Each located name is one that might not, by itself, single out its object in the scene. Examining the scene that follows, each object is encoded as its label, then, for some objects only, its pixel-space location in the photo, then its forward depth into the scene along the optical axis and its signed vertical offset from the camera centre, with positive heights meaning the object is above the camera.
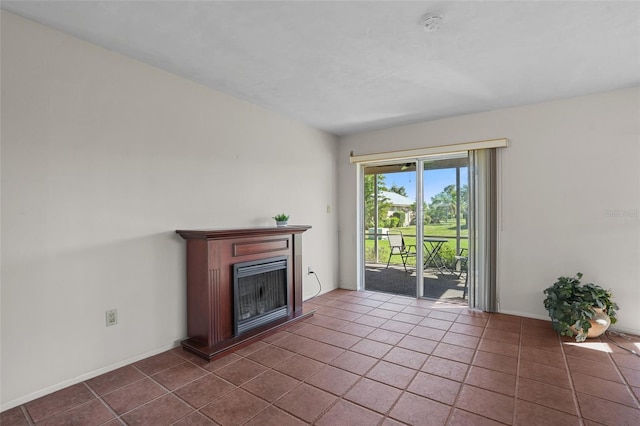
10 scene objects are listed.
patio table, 4.36 -0.60
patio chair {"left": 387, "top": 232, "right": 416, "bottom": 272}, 4.75 -0.56
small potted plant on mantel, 3.57 -0.09
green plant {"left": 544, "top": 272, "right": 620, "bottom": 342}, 2.86 -0.91
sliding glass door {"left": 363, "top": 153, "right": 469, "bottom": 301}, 4.15 -0.20
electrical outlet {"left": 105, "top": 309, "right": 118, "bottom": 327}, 2.37 -0.79
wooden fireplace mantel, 2.65 -0.65
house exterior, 4.54 +0.10
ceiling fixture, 1.91 +1.20
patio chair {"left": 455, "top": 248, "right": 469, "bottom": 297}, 4.09 -0.68
